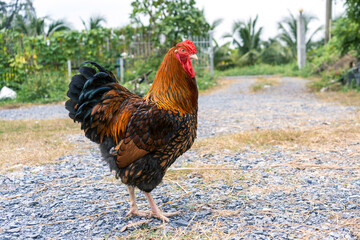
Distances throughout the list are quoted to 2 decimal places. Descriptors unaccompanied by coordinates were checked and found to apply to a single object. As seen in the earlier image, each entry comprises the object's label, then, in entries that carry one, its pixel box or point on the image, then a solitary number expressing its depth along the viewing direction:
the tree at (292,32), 30.36
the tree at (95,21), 22.88
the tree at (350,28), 10.41
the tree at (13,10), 23.86
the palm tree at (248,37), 30.00
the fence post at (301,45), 22.38
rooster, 2.69
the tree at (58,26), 23.78
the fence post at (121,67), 13.91
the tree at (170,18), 14.09
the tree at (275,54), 29.38
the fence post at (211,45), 15.42
